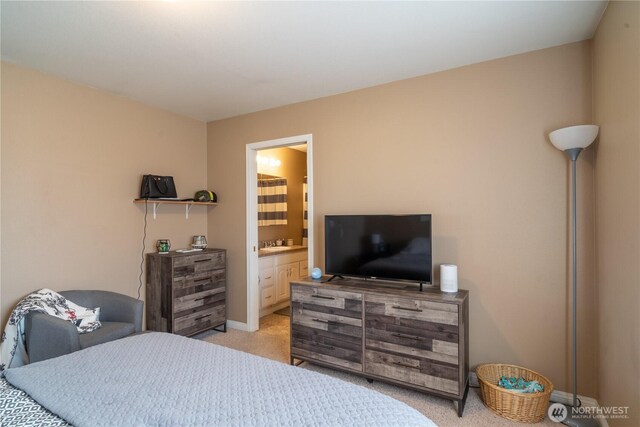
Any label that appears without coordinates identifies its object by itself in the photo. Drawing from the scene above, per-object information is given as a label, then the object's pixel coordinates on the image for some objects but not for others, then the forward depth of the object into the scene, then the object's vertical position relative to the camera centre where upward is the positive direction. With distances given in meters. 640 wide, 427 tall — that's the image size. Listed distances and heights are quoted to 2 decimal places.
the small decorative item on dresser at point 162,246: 3.56 -0.38
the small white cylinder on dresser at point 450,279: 2.49 -0.54
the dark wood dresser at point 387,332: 2.27 -0.97
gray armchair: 2.18 -0.87
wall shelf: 3.45 +0.10
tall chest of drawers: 3.31 -0.88
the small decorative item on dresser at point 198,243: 3.93 -0.39
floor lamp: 2.04 +0.37
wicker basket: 2.08 -1.28
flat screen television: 2.58 -0.31
